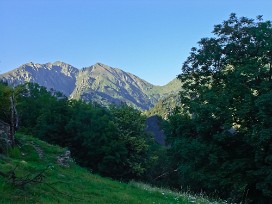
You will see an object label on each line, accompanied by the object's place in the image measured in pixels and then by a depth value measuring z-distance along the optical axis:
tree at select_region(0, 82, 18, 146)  16.48
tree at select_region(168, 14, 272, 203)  18.31
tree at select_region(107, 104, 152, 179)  34.38
